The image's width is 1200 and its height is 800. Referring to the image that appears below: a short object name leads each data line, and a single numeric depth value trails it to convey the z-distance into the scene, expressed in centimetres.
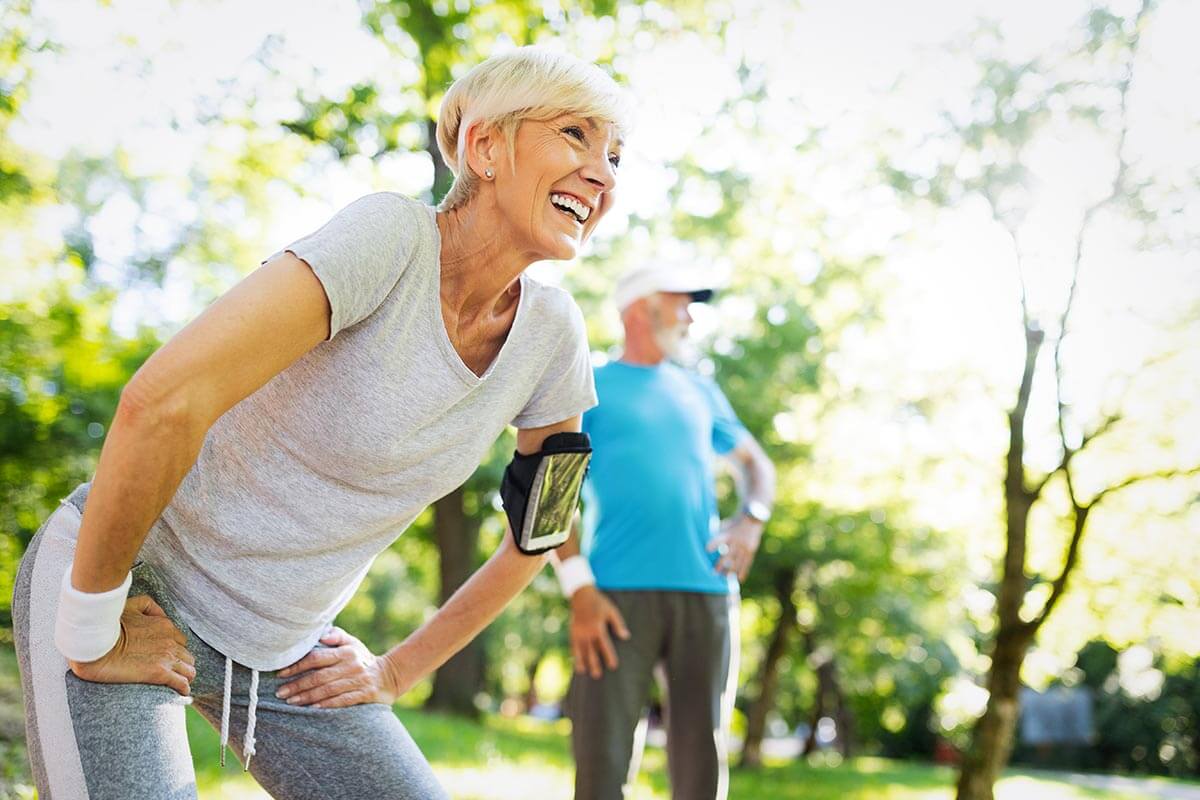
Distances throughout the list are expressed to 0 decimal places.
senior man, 374
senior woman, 144
